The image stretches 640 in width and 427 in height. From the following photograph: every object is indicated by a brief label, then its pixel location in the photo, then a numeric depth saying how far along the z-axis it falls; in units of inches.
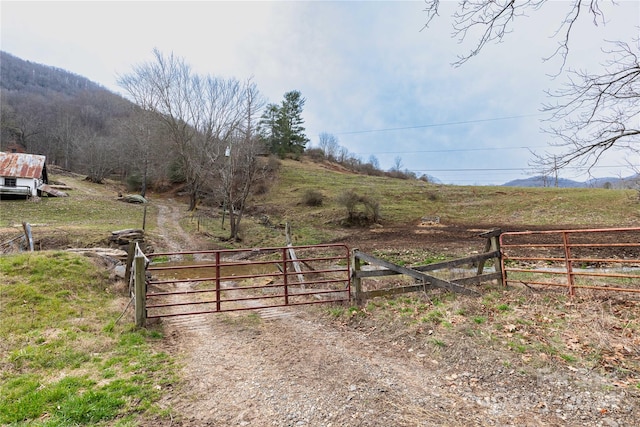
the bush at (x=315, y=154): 2779.5
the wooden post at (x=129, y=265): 337.0
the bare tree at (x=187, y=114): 1273.4
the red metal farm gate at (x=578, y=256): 253.3
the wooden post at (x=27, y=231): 467.5
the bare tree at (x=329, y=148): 3107.8
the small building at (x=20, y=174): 1218.6
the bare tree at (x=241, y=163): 863.1
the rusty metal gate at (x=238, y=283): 310.2
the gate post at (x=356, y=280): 283.0
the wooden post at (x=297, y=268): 411.8
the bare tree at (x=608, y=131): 213.3
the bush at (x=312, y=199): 1315.2
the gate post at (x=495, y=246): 305.3
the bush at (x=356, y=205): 1047.0
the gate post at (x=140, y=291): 239.1
